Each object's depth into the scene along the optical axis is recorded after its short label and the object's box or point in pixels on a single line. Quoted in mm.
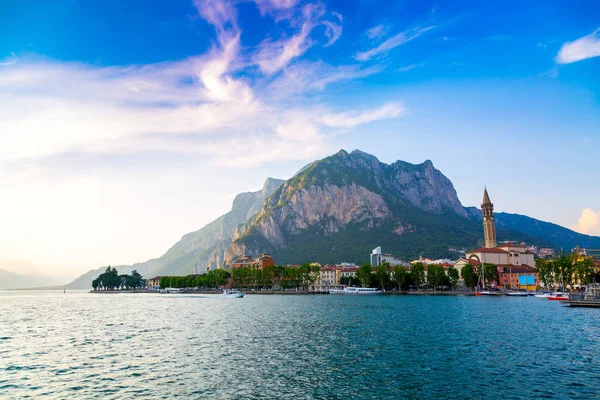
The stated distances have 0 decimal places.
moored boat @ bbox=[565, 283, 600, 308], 98000
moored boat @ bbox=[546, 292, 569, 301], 126244
